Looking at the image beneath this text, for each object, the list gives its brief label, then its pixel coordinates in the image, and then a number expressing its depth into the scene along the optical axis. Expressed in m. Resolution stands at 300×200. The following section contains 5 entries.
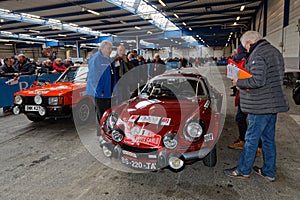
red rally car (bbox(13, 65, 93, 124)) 4.63
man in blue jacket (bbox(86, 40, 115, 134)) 3.76
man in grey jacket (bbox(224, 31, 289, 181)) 2.35
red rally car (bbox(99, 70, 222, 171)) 2.53
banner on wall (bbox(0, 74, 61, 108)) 6.80
